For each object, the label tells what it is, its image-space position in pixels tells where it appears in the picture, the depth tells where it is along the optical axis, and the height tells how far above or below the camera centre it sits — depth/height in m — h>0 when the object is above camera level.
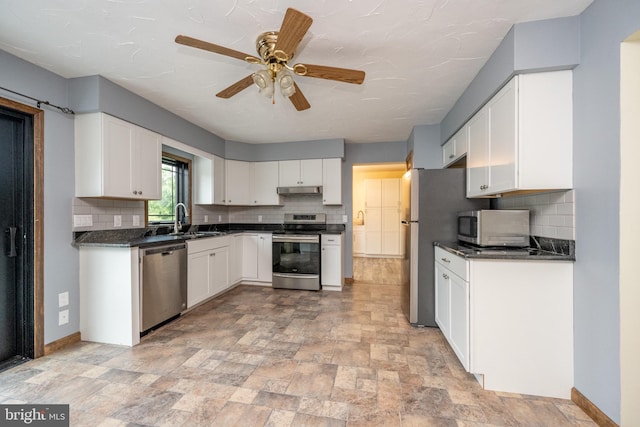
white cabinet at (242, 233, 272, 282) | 4.32 -0.72
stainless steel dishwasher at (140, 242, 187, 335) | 2.54 -0.73
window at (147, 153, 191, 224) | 3.69 +0.32
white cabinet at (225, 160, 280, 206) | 4.50 +0.52
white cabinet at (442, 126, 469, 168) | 2.68 +0.73
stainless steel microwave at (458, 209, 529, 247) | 2.06 -0.12
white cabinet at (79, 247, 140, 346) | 2.39 -0.75
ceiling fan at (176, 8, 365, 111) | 1.51 +0.96
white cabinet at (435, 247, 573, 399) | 1.71 -0.75
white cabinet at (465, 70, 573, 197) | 1.72 +0.53
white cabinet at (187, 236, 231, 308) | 3.18 -0.72
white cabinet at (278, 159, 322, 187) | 4.39 +0.67
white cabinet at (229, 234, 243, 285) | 4.10 -0.73
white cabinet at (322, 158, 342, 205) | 4.32 +0.51
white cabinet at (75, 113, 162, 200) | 2.44 +0.54
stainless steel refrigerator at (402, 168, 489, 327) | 2.71 -0.08
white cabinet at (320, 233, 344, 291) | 4.11 -0.75
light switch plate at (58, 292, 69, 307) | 2.33 -0.76
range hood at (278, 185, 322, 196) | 4.34 +0.38
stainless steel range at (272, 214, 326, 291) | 4.09 -0.73
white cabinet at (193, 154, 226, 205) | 4.12 +0.50
